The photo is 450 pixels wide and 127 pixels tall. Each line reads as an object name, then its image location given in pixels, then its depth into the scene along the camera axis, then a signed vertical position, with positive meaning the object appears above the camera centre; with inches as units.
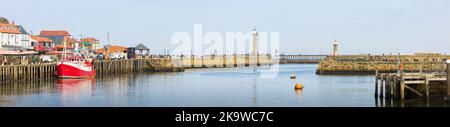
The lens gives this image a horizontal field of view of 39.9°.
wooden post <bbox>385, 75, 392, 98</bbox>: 1793.8 -86.3
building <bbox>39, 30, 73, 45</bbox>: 5841.5 +216.6
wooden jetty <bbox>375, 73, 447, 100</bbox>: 1701.5 -78.1
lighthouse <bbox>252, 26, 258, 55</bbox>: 7411.4 +161.8
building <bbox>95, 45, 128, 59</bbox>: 6200.8 +80.0
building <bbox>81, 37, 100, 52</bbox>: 6492.6 +160.2
